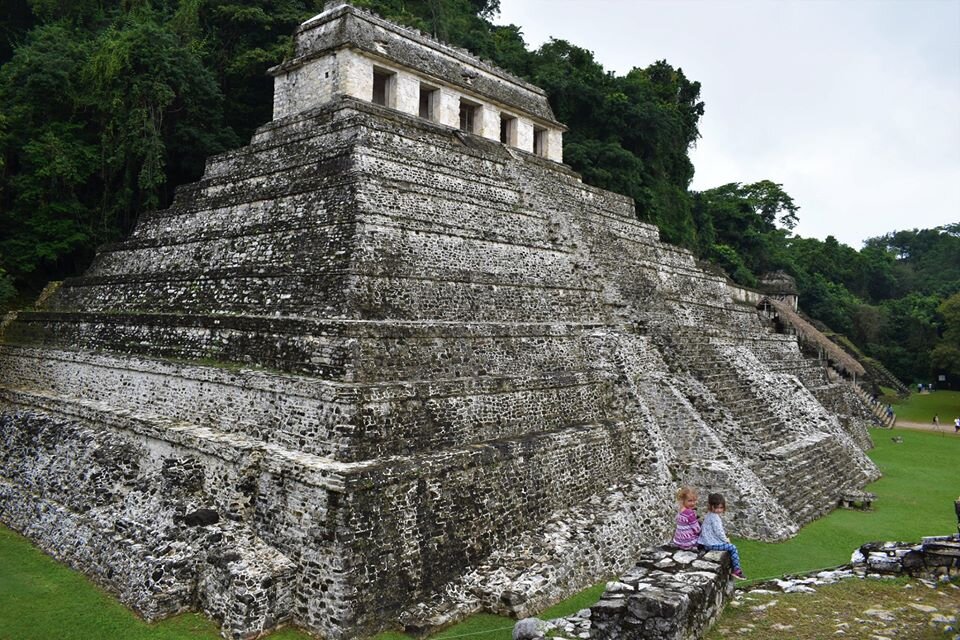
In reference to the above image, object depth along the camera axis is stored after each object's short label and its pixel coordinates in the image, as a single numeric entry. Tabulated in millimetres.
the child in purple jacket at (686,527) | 7066
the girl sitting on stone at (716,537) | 6920
